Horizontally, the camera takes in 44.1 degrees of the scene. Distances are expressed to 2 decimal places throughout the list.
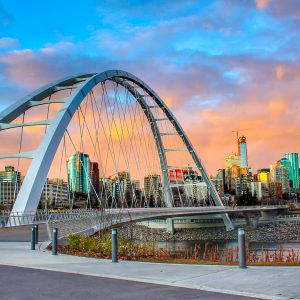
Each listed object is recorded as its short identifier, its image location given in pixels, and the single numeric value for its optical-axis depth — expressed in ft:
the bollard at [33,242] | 37.56
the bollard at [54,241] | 33.08
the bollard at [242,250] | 23.57
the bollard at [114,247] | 27.96
